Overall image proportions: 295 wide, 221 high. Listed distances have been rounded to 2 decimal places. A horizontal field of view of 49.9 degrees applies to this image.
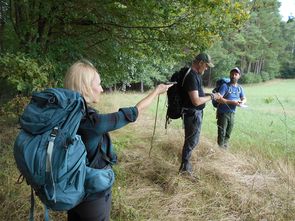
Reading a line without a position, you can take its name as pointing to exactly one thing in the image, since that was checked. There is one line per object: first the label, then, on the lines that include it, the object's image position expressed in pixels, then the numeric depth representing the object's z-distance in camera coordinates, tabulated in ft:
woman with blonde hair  6.86
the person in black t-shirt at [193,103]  13.92
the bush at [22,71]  14.62
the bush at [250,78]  180.65
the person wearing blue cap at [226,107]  20.30
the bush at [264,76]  195.21
